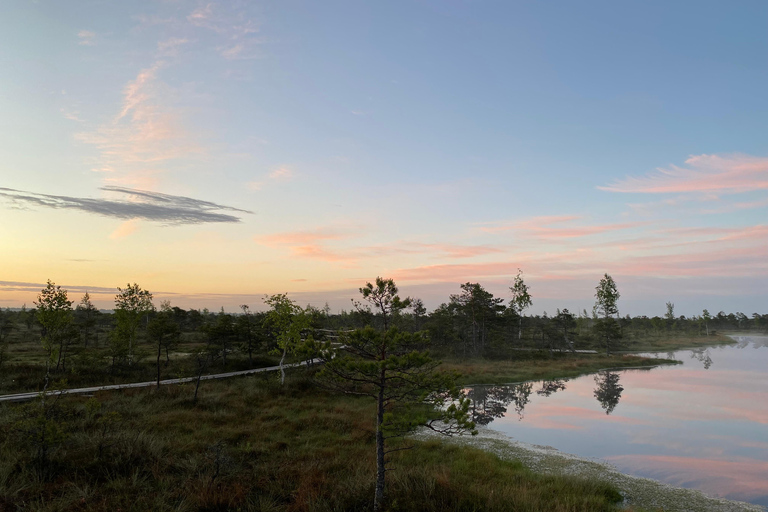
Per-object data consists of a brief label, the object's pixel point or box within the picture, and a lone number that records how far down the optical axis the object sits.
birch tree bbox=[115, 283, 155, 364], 36.56
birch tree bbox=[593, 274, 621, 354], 80.46
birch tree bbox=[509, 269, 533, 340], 89.88
